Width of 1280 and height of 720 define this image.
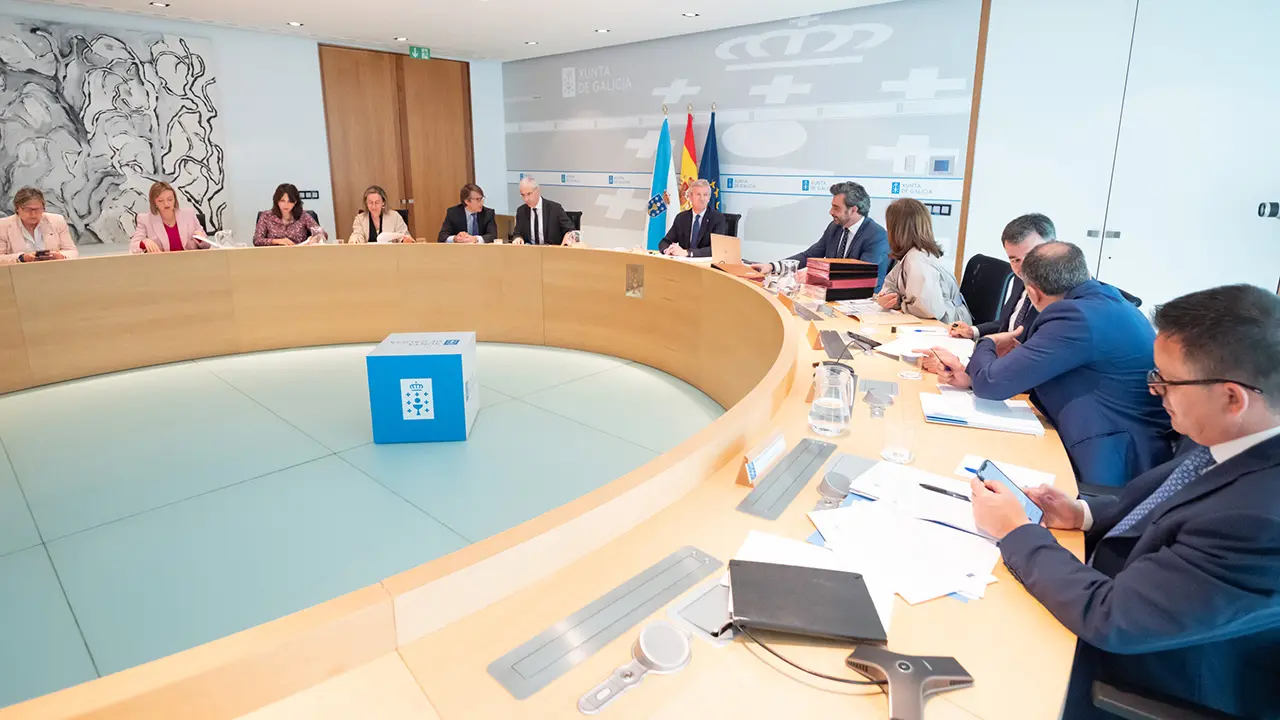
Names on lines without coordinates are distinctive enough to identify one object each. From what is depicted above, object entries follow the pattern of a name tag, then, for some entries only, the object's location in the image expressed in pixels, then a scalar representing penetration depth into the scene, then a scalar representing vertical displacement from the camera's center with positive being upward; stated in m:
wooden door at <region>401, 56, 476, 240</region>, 8.38 +0.82
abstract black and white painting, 5.73 +0.70
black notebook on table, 1.01 -0.61
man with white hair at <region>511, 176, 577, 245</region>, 5.78 -0.17
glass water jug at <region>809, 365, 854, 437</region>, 1.81 -0.53
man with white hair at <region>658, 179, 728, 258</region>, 5.18 -0.19
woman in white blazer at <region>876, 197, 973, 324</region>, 3.32 -0.35
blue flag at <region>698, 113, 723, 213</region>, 6.90 +0.35
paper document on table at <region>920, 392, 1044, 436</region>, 1.94 -0.62
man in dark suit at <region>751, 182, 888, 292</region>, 4.18 -0.17
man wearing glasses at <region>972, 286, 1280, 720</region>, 0.95 -0.52
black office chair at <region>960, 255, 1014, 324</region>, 3.51 -0.44
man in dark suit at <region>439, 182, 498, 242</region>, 5.75 -0.14
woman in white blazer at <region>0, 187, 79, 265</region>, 4.20 -0.20
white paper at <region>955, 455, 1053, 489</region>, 1.57 -0.63
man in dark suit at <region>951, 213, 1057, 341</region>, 2.72 -0.16
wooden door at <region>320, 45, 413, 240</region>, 7.63 +0.88
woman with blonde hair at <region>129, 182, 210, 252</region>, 4.71 -0.18
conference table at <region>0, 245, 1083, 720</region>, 0.83 -0.62
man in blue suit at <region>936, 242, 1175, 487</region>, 1.99 -0.52
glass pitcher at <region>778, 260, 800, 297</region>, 3.85 -0.44
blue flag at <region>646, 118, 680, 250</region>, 7.29 +0.23
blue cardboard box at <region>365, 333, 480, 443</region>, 3.28 -0.90
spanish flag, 6.96 +0.40
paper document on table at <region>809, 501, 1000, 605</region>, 1.16 -0.63
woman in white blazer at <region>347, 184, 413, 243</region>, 5.66 -0.15
